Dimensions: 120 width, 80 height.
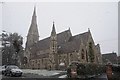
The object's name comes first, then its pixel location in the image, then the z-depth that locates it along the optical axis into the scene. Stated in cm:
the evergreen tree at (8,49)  6862
